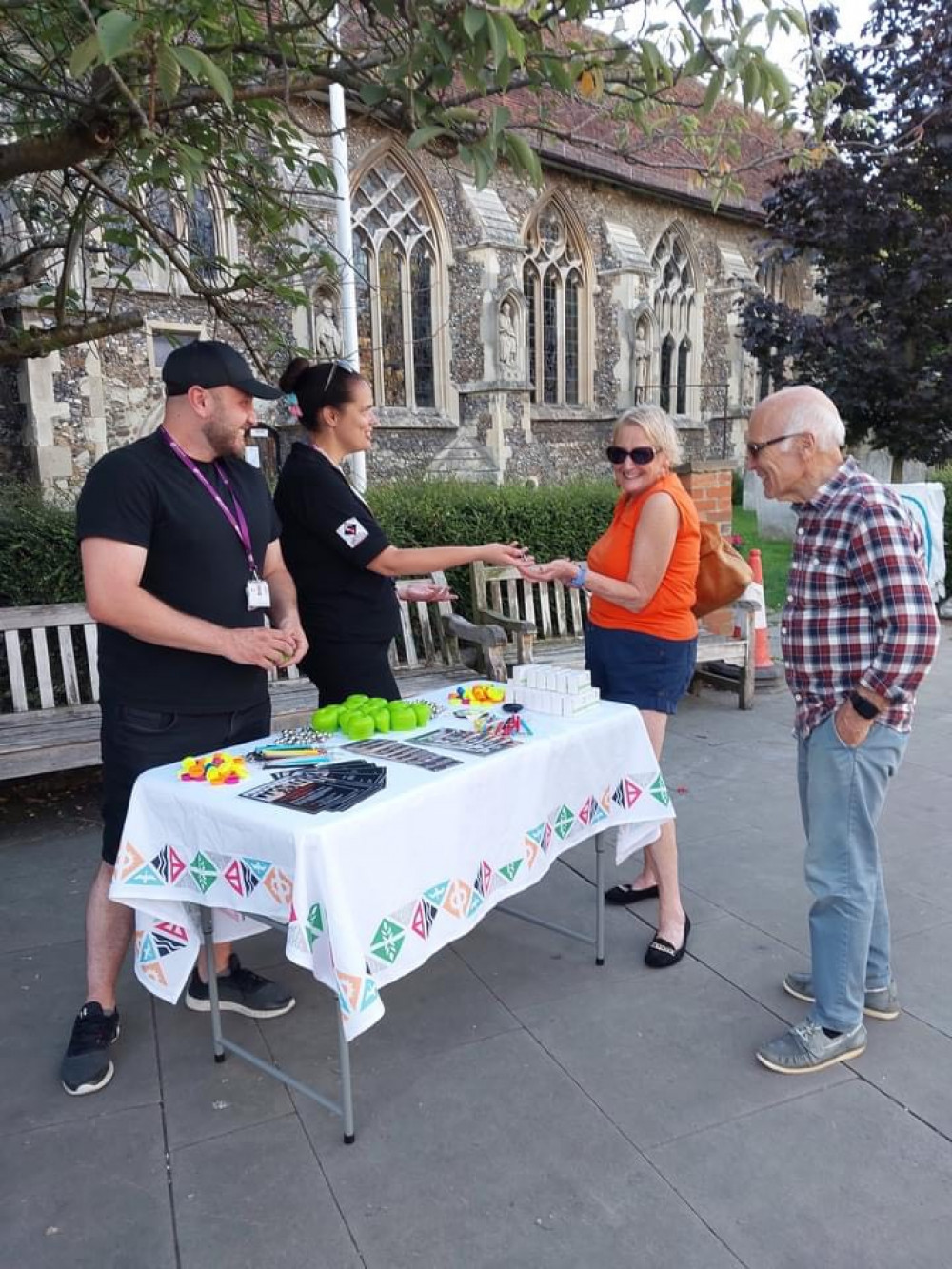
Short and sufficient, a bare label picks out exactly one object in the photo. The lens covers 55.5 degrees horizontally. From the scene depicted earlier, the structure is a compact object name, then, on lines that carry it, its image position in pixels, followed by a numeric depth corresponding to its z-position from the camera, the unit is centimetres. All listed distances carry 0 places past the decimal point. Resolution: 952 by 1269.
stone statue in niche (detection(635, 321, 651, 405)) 1941
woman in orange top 310
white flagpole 1049
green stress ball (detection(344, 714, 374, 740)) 282
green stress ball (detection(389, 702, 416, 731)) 291
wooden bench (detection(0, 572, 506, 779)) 450
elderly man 236
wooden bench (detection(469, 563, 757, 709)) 622
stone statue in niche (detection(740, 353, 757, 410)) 2239
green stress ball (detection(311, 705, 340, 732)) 290
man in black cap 243
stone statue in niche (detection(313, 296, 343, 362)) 1379
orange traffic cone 699
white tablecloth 211
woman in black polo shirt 303
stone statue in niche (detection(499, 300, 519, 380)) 1611
